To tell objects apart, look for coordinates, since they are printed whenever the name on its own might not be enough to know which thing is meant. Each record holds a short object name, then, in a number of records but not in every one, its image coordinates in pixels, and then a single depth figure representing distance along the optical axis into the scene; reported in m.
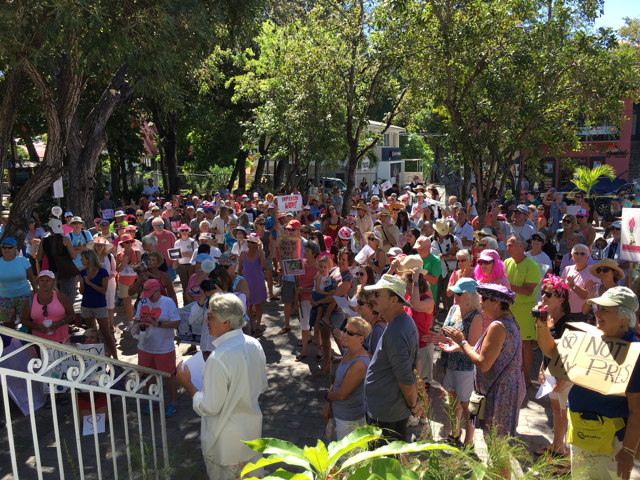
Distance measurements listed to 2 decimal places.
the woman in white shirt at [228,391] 3.40
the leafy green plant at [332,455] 1.91
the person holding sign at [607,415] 3.22
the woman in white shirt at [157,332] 5.83
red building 35.41
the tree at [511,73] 10.71
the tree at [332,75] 12.60
